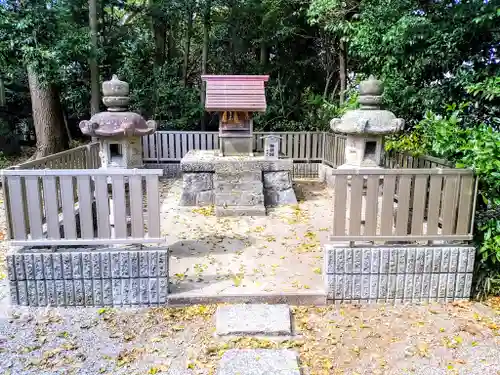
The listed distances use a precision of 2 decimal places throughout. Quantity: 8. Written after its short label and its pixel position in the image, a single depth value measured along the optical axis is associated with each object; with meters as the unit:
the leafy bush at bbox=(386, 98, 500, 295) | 3.23
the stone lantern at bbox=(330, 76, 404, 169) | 5.38
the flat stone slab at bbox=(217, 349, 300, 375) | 2.49
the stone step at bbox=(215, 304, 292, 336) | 2.96
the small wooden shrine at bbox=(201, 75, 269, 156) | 7.26
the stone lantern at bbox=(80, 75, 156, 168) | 4.62
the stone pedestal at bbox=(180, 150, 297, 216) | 6.61
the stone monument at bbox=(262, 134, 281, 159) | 7.23
